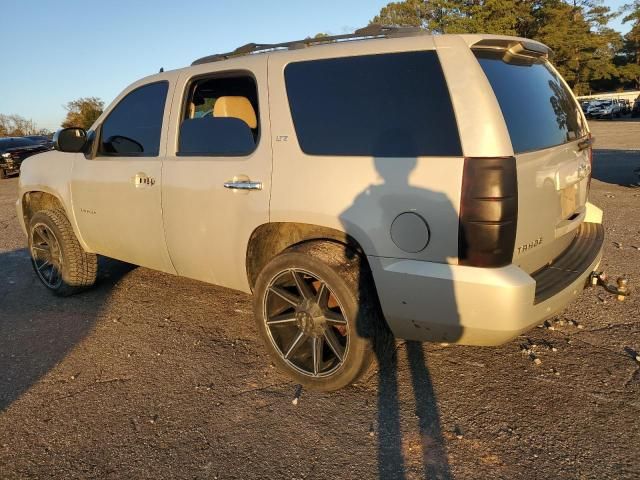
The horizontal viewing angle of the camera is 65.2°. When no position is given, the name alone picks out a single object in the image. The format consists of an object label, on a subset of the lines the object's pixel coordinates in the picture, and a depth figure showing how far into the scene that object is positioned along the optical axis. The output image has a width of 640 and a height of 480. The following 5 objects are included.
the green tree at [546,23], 45.62
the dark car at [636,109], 42.09
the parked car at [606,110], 40.69
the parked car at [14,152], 18.70
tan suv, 2.39
